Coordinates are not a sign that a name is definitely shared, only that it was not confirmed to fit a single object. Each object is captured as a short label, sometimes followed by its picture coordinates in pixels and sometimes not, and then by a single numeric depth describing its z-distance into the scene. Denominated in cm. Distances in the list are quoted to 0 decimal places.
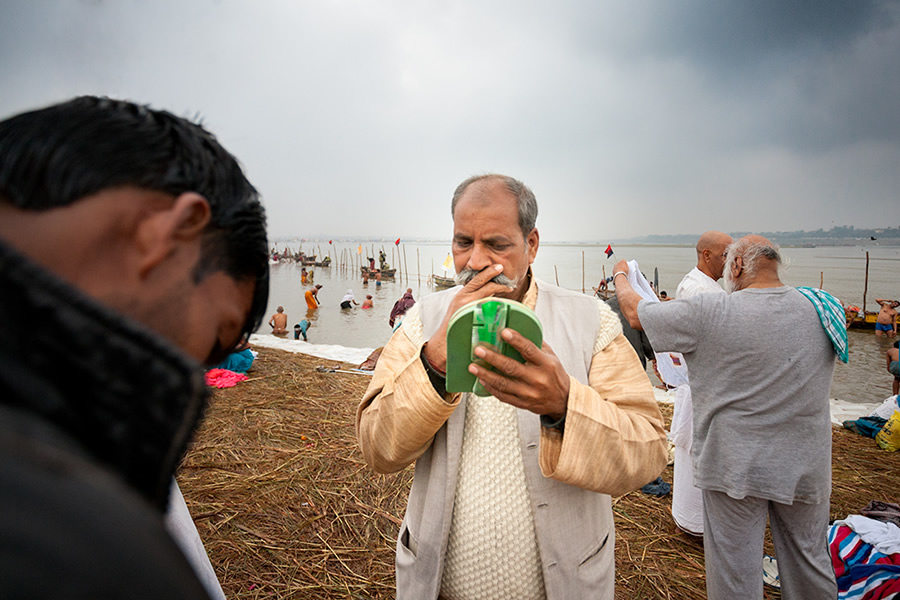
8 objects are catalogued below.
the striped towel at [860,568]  283
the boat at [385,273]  4540
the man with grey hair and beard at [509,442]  148
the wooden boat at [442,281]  3491
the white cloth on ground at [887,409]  622
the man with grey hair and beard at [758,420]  258
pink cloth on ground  742
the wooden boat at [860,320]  1948
